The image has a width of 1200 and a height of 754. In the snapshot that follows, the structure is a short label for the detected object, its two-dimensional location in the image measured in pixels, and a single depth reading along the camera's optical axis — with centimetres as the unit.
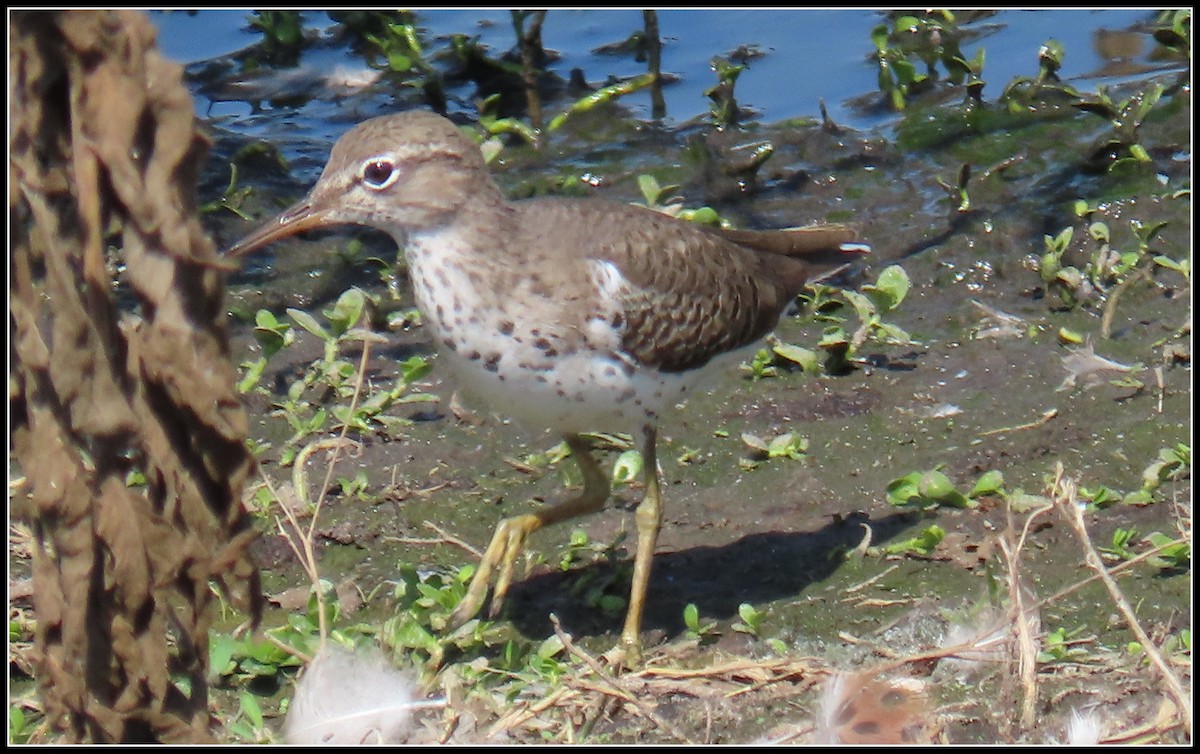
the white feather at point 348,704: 879
